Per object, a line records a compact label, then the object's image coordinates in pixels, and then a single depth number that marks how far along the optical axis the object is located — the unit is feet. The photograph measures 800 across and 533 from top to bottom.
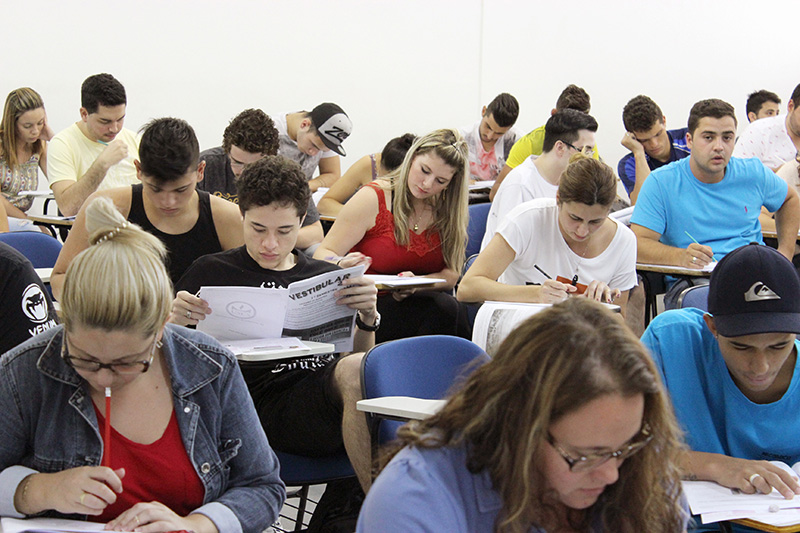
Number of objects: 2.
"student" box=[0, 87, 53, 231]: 15.97
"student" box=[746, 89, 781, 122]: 23.15
